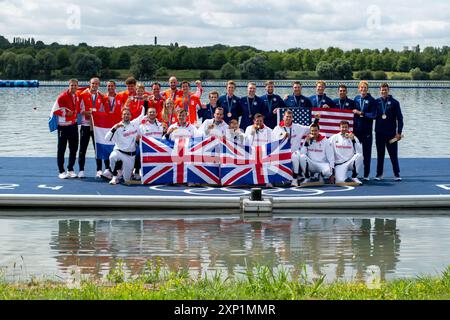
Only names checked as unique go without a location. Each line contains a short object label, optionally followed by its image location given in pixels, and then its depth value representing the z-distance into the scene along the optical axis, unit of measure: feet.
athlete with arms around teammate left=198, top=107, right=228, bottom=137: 51.29
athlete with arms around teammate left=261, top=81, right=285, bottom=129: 54.34
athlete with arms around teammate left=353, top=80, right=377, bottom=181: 53.06
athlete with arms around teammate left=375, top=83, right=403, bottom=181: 53.06
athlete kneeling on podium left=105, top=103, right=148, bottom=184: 51.19
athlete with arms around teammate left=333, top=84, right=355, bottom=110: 53.57
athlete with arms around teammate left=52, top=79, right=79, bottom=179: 51.74
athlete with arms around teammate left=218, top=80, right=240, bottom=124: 54.03
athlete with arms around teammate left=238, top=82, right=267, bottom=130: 54.08
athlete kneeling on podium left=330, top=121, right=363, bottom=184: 51.31
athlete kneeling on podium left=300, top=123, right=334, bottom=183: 51.01
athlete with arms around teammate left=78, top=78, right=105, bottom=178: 53.01
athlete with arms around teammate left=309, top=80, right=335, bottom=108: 53.83
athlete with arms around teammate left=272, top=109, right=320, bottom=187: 50.72
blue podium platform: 45.14
